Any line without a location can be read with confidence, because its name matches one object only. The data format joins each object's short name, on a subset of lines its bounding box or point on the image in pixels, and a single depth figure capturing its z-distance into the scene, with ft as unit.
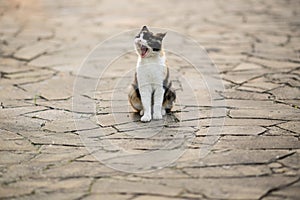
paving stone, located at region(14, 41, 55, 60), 40.45
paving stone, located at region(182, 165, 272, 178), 21.11
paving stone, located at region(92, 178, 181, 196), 19.97
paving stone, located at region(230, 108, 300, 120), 27.52
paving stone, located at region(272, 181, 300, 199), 19.37
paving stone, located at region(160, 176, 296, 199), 19.60
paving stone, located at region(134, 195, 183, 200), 19.47
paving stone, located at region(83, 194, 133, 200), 19.52
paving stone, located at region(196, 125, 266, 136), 25.46
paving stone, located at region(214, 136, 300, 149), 23.83
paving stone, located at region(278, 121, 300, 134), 25.91
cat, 26.26
